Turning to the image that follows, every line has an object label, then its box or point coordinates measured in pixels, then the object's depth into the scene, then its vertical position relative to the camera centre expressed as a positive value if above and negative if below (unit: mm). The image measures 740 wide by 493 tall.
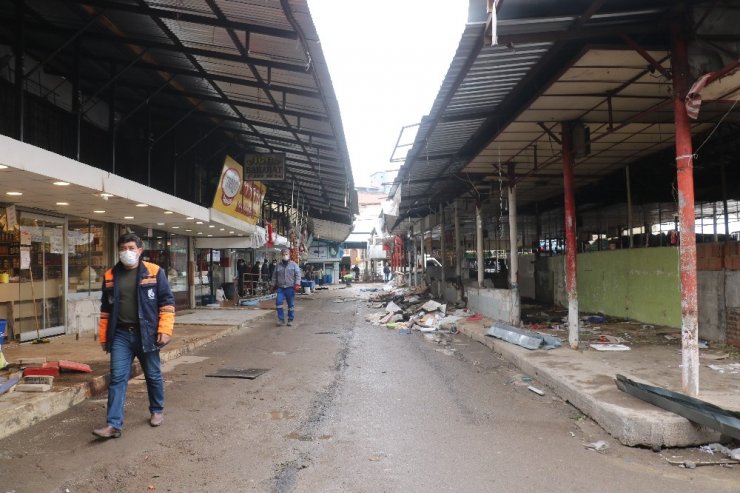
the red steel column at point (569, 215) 9188 +779
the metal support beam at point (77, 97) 9242 +3266
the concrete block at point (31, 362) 7040 -1298
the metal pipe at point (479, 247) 15196 +379
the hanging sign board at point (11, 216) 9062 +1001
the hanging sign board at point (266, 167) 14930 +2931
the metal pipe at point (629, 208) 13078 +1231
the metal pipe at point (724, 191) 10673 +1296
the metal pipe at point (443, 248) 20462 +524
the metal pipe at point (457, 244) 18612 +609
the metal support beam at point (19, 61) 7602 +3220
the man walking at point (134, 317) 4988 -499
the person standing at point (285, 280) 13859 -450
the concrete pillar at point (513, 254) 12125 +100
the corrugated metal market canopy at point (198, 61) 7527 +3871
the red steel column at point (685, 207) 5664 +529
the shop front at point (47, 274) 9594 -76
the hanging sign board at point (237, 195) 14539 +2278
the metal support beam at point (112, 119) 10973 +3307
